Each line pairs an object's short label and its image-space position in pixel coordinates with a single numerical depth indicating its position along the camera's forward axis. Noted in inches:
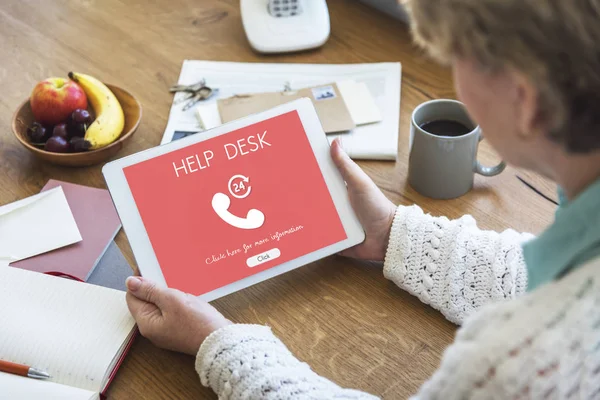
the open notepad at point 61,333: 31.4
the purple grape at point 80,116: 43.0
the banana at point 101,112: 42.4
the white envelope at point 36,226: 37.6
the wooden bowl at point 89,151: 41.8
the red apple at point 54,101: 43.3
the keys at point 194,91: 47.2
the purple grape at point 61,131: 43.0
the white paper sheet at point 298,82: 44.4
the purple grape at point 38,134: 43.3
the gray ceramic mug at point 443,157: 37.9
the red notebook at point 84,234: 37.0
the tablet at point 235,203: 35.3
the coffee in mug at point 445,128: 39.8
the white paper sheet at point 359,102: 45.4
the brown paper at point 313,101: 44.8
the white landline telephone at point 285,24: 50.8
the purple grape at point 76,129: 43.1
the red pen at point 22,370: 31.5
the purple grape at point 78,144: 42.0
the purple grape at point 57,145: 42.4
